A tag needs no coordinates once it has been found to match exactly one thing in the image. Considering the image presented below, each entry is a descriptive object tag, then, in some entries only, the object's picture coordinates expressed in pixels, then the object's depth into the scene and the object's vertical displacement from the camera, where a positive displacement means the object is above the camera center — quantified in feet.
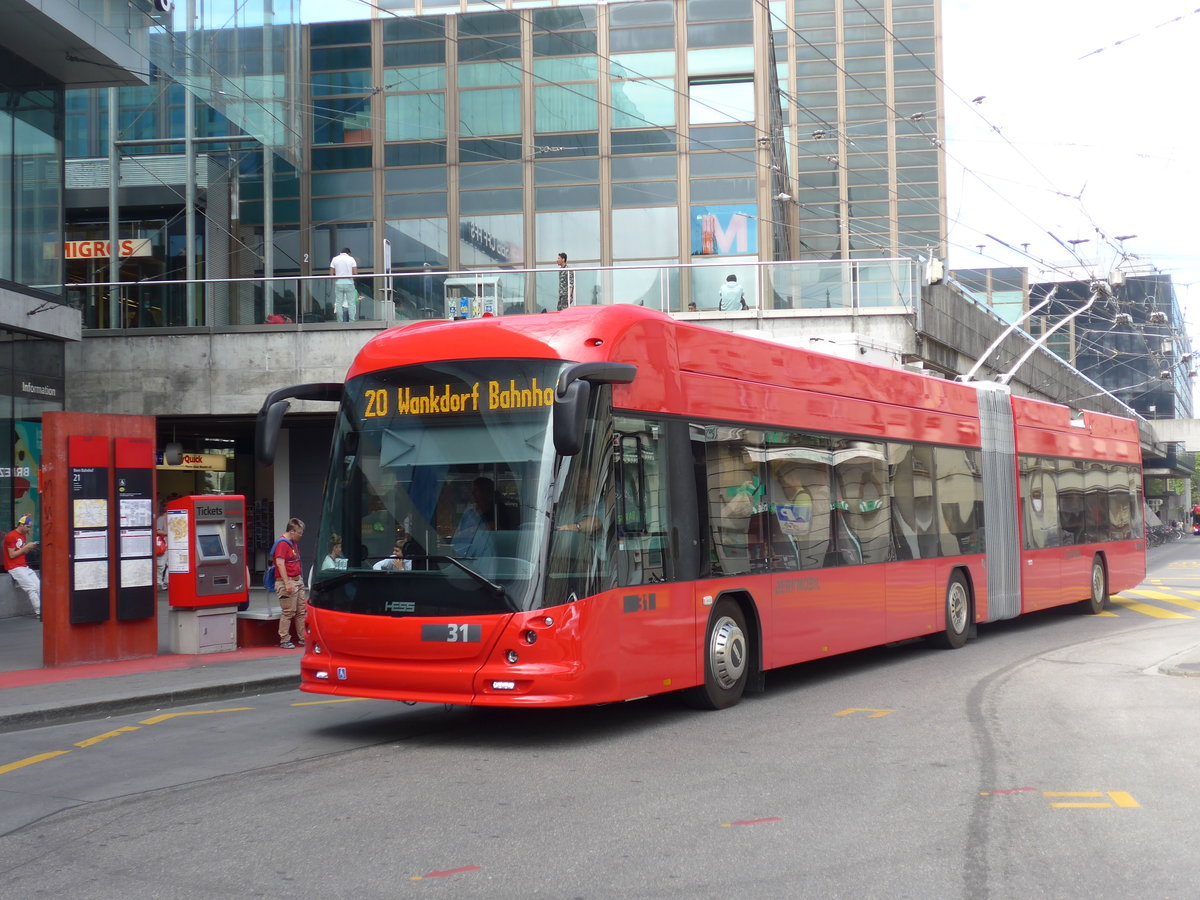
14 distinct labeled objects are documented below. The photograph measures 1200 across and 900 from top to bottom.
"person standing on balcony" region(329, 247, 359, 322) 77.00 +13.38
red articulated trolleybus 28.30 +0.01
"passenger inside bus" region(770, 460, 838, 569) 37.55 -0.14
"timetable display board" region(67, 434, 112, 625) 44.86 +0.05
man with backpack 49.11 -2.26
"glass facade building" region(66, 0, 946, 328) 108.58 +32.06
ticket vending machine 48.57 -1.77
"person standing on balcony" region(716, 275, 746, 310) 75.87 +12.51
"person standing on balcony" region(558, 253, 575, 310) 73.15 +12.84
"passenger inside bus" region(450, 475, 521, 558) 28.37 -0.08
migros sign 89.30 +19.31
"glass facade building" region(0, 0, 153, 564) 65.31 +17.10
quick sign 94.79 +4.65
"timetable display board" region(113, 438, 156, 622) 46.39 +0.00
